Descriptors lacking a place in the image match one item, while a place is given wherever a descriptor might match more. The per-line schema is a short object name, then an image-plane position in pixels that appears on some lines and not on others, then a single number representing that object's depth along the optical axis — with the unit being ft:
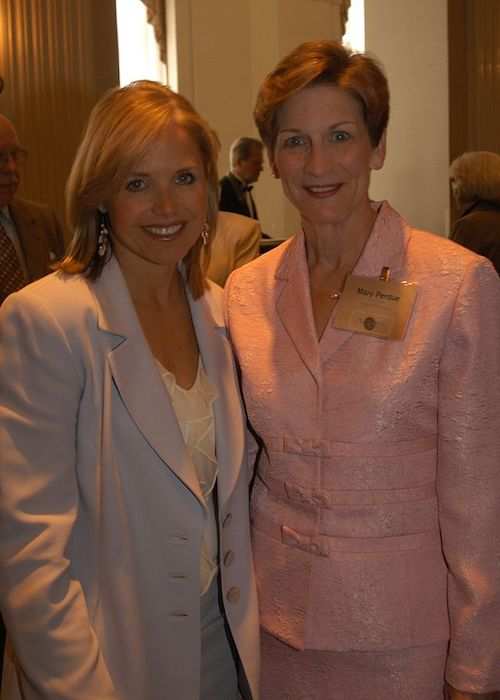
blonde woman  5.12
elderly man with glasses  11.86
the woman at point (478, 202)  17.10
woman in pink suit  5.49
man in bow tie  23.03
